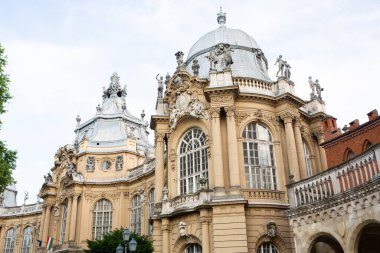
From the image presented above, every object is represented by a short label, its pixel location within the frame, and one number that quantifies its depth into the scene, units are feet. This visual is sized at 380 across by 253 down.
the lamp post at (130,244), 55.65
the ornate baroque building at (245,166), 50.57
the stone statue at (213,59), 84.17
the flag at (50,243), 126.41
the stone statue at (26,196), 171.46
